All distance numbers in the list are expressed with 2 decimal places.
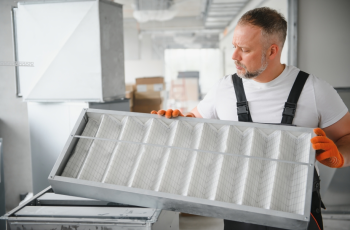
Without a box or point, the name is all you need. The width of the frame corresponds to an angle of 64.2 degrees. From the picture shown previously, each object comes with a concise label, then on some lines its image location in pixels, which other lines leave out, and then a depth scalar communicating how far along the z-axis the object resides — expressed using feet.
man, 3.92
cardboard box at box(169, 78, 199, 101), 24.53
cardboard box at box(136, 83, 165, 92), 13.03
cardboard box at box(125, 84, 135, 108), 12.46
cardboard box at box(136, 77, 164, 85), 13.07
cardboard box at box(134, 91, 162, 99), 13.06
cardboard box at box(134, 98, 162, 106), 12.98
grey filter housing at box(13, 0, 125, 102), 6.70
